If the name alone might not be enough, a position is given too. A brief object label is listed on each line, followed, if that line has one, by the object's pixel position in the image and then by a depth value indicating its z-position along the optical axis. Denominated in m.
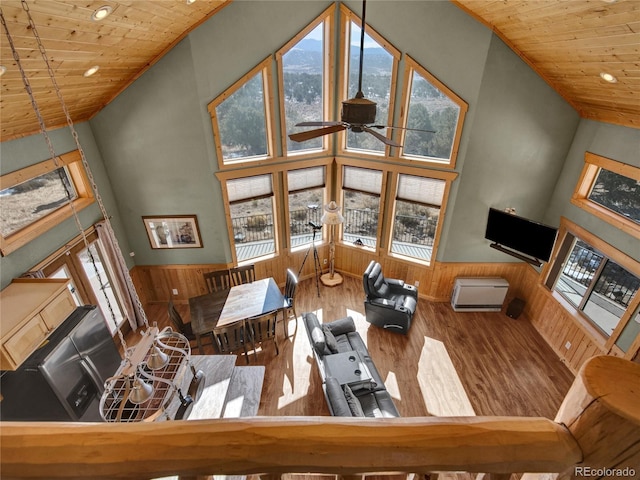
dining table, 4.78
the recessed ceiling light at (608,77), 3.71
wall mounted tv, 5.00
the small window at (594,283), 4.64
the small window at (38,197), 3.78
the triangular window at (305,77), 5.55
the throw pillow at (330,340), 4.64
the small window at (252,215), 5.93
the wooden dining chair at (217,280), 5.76
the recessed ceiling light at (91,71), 3.70
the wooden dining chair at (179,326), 4.63
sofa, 3.75
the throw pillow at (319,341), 4.47
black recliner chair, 5.57
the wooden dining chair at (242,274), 5.91
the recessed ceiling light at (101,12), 2.72
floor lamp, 6.26
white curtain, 5.19
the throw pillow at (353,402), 3.66
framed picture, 5.86
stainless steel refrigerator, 3.33
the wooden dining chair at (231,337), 4.56
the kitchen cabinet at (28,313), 3.06
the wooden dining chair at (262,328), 4.70
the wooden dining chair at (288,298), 5.32
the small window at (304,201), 6.44
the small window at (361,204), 6.50
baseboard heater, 6.12
